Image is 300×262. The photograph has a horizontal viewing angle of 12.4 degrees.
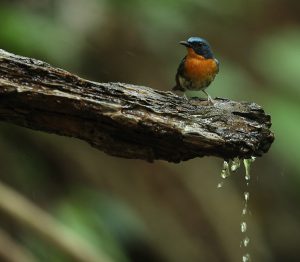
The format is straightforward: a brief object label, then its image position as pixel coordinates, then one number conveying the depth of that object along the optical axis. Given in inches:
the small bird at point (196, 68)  272.2
